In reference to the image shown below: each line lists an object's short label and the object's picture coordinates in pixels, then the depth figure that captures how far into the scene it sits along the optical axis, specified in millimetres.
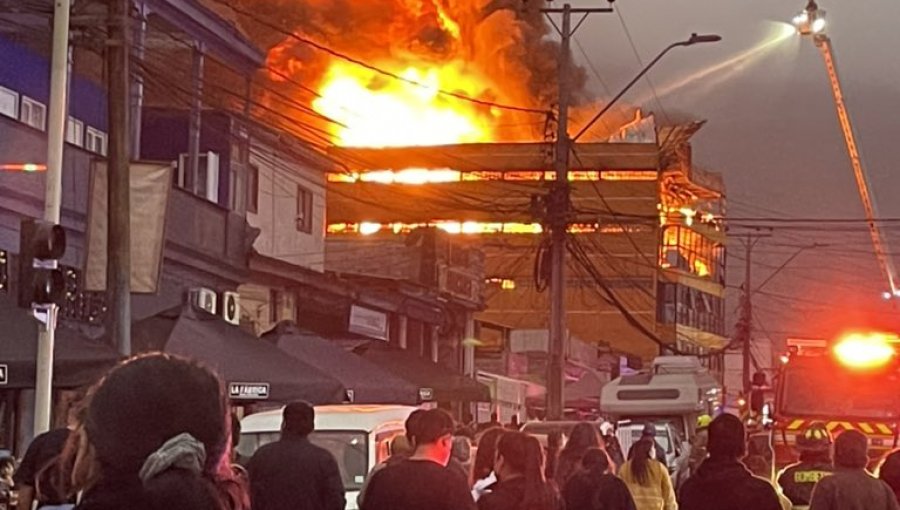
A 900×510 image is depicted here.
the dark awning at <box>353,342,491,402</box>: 29484
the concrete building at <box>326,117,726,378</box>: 78188
